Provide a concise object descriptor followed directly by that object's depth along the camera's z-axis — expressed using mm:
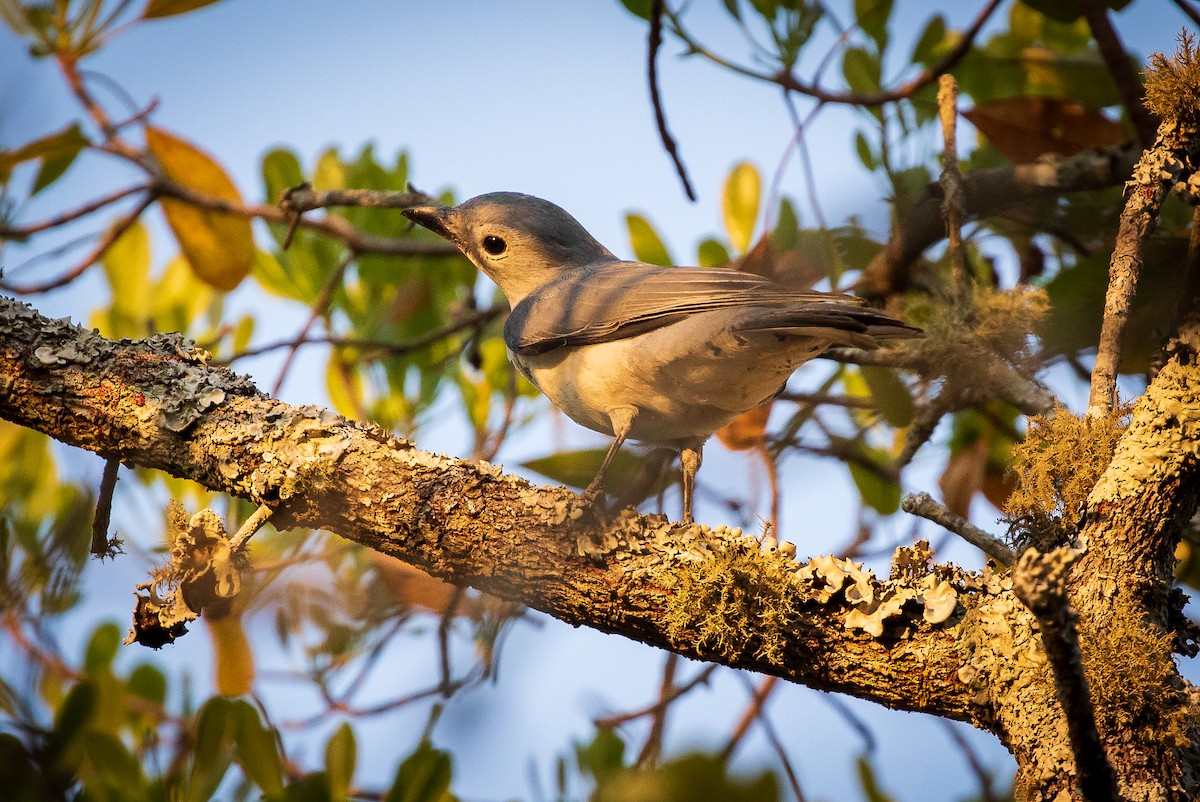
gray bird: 6539
